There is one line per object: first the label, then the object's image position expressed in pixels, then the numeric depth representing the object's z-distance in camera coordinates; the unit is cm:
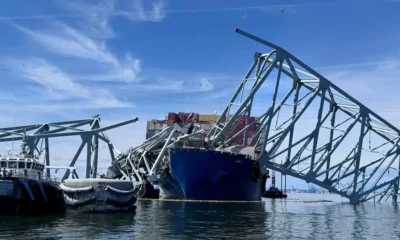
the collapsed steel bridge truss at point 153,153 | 7944
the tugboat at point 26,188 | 3959
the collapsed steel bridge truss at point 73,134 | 7362
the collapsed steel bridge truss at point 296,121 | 7725
